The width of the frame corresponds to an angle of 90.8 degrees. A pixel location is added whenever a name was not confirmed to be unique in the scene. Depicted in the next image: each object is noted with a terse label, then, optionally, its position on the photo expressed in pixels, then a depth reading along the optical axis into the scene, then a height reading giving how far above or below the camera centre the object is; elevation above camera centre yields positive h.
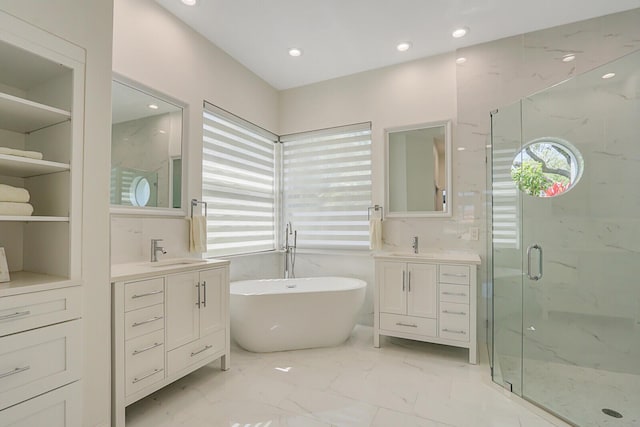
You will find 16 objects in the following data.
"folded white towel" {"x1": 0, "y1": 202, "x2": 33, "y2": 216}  1.42 +0.03
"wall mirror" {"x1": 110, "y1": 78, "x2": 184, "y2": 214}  2.35 +0.52
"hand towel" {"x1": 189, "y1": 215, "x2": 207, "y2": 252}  2.78 -0.17
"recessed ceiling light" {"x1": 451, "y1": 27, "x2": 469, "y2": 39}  2.92 +1.73
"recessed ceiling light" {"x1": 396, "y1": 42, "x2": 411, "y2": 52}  3.13 +1.71
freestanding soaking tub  2.74 -0.92
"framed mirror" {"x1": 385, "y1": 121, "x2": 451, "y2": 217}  3.31 +0.50
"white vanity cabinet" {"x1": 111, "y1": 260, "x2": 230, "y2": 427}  1.77 -0.71
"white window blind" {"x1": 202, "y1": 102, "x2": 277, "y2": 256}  3.15 +0.36
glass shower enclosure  2.10 -0.24
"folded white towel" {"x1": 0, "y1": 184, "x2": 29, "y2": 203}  1.44 +0.10
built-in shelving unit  1.35 -0.10
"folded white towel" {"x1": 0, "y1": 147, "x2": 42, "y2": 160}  1.40 +0.29
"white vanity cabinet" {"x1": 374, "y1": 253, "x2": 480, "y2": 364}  2.72 -0.75
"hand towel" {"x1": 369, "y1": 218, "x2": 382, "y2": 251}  3.49 -0.22
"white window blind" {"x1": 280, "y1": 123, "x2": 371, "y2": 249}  3.74 +0.38
